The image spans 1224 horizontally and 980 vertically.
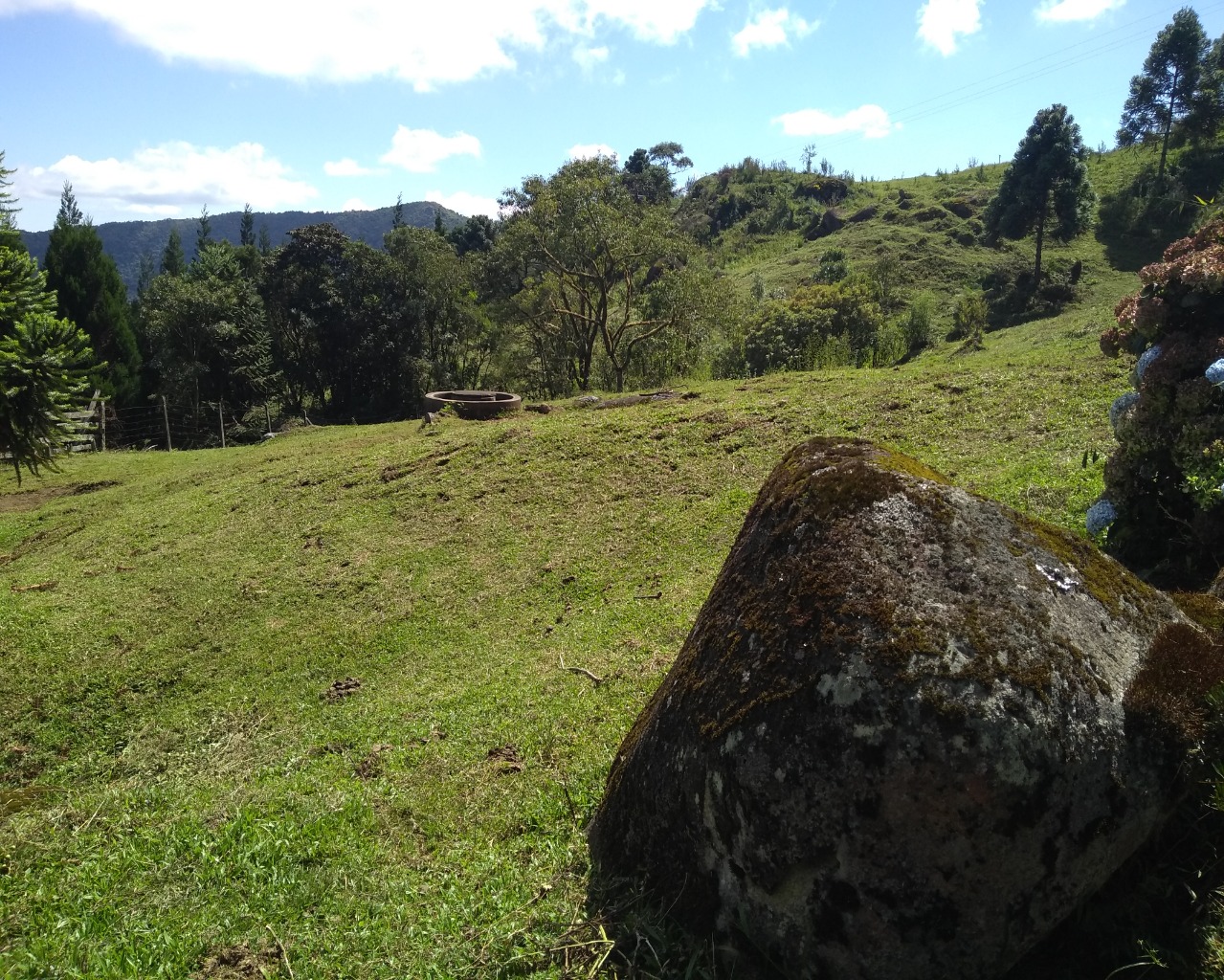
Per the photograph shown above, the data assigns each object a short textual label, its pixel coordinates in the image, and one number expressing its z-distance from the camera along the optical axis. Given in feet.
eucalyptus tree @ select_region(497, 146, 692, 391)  74.33
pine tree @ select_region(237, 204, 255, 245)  218.71
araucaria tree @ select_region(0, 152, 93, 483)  31.94
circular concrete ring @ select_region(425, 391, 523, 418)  55.67
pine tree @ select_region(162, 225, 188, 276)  156.66
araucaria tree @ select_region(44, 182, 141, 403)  106.22
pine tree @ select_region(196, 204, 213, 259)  184.39
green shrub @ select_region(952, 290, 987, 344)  81.80
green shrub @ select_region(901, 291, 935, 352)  81.25
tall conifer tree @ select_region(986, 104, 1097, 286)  102.32
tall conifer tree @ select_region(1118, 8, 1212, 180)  112.88
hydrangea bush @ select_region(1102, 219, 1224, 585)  15.08
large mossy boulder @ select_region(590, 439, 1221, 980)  7.64
